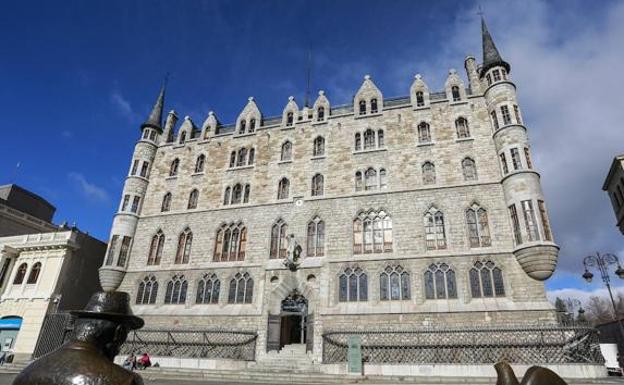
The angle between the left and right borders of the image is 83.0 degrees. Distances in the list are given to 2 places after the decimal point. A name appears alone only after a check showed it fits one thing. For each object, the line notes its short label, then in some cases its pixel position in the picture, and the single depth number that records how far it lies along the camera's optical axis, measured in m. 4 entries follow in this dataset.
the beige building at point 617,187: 21.34
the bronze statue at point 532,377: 2.71
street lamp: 16.45
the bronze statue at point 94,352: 2.05
